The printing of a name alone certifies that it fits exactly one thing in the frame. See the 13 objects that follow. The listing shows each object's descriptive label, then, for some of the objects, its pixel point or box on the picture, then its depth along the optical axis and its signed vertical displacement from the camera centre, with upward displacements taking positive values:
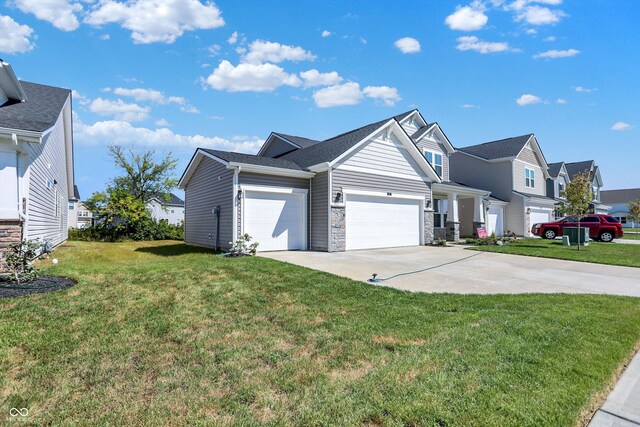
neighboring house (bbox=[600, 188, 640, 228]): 52.84 +3.66
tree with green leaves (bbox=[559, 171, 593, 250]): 16.59 +1.36
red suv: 20.55 -0.26
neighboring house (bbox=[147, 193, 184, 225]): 41.47 +1.55
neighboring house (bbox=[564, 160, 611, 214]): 35.38 +5.45
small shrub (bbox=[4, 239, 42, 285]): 6.40 -0.74
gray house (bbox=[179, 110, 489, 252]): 12.52 +1.15
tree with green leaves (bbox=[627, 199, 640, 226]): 32.56 +1.06
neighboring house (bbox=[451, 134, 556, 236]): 24.66 +3.56
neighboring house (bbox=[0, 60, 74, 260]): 7.95 +1.82
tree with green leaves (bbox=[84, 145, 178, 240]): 22.15 +2.25
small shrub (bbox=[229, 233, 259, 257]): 11.09 -0.81
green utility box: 15.18 -0.60
